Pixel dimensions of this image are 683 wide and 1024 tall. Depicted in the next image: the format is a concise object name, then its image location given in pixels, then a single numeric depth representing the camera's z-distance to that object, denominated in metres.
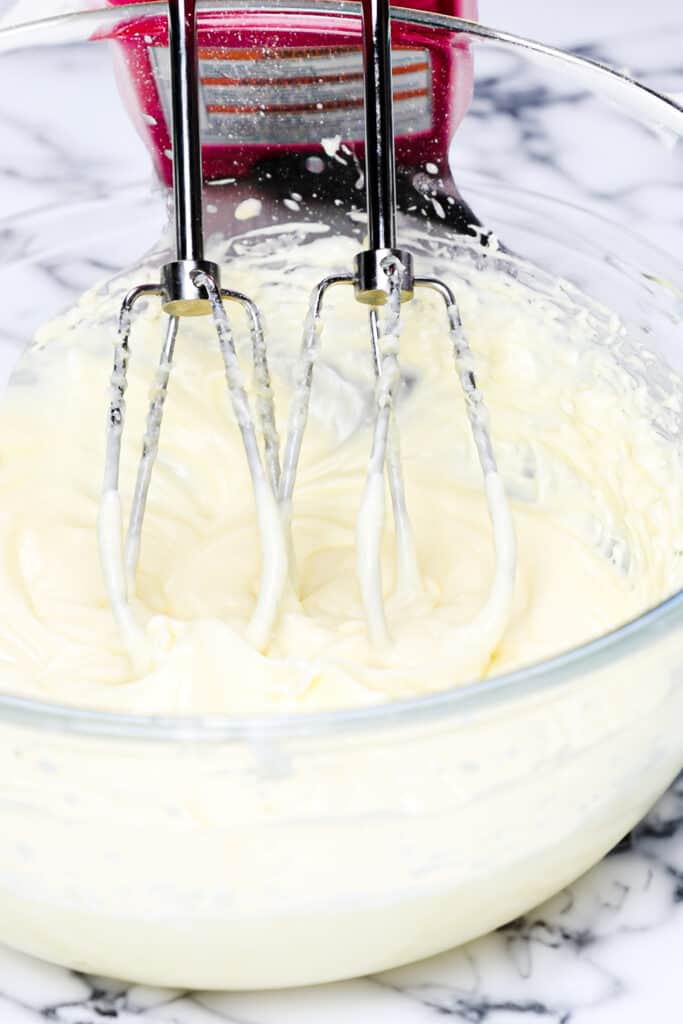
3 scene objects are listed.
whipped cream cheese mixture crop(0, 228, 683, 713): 0.64
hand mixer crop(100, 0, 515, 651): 0.62
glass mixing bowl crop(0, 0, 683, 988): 0.54
